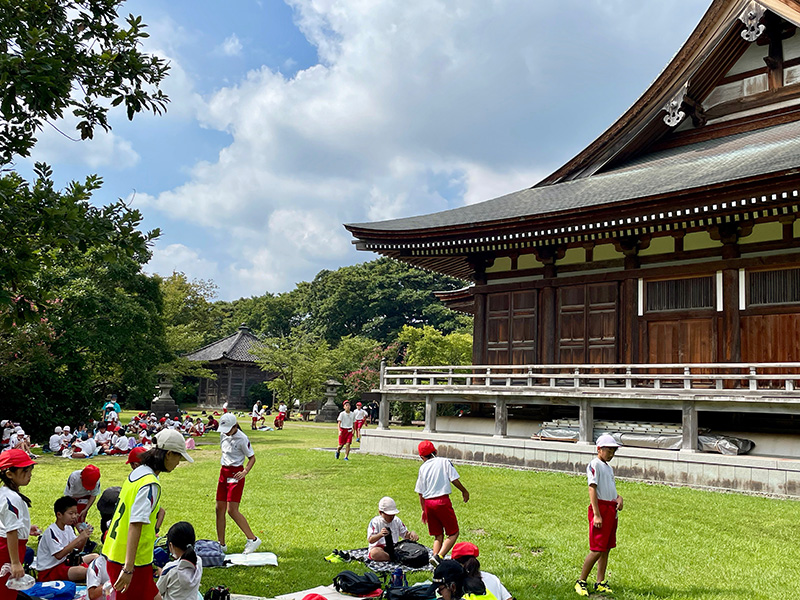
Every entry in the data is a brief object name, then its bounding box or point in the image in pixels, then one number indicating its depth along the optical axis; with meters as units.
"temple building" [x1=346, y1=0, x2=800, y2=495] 13.96
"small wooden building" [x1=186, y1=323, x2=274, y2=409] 52.25
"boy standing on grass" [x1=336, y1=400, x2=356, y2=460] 17.64
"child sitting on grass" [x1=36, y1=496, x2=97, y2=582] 6.57
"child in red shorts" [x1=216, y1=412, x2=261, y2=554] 8.23
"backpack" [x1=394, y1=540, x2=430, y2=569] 7.77
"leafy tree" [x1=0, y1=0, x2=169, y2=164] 6.14
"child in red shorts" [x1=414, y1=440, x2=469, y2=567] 7.49
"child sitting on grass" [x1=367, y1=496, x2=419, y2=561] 7.82
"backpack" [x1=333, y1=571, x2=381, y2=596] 6.64
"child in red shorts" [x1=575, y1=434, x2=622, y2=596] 6.77
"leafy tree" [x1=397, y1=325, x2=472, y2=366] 38.06
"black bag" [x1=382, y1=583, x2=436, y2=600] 6.49
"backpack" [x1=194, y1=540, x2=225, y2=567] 7.59
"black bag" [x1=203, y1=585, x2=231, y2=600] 6.17
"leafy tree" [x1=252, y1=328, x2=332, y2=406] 40.62
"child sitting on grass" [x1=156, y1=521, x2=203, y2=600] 5.46
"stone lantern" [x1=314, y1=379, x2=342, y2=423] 39.28
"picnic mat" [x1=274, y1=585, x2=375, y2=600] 6.56
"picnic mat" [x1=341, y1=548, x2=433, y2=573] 7.56
